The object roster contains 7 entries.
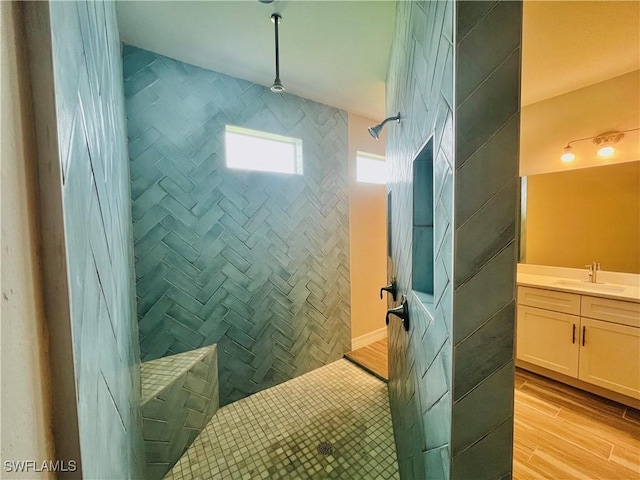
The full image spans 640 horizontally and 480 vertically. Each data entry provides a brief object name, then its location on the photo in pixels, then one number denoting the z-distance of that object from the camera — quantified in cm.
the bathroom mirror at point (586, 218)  216
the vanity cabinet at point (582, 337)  185
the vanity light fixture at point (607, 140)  218
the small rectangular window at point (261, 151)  224
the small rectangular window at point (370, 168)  319
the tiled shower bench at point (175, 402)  149
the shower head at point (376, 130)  180
